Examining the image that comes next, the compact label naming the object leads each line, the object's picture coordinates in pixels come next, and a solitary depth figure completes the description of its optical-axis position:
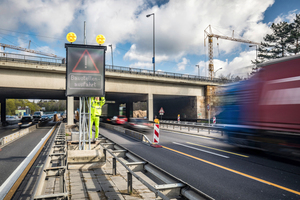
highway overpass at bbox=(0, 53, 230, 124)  23.25
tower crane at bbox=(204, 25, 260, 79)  83.00
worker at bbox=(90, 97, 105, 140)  10.01
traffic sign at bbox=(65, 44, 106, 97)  6.98
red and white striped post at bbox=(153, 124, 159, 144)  11.21
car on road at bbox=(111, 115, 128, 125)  26.71
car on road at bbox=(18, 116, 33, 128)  30.30
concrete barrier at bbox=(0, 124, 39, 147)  12.62
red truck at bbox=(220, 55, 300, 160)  7.34
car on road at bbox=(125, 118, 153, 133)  18.16
